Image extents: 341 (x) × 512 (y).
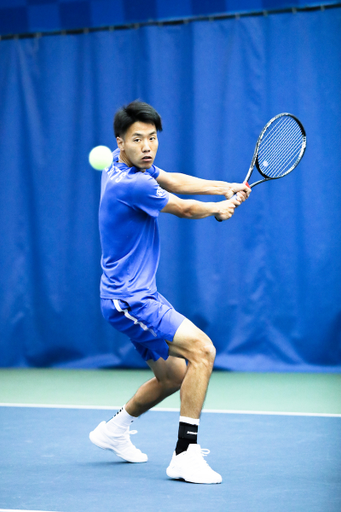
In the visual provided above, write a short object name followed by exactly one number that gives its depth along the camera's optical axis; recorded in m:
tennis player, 5.83
